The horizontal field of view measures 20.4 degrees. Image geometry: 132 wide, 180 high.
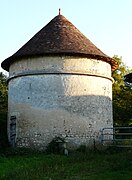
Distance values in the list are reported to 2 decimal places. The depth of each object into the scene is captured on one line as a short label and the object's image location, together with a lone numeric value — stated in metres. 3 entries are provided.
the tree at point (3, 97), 31.93
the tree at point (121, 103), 32.25
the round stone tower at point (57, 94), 18.88
